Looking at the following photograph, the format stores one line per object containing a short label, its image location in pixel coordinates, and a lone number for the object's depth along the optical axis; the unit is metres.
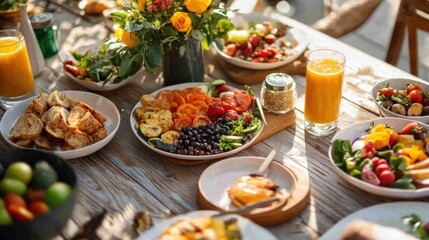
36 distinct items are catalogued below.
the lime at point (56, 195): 1.16
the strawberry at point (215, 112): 1.68
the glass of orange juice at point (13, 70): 1.78
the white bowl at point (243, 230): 1.21
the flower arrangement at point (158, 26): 1.68
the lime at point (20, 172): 1.21
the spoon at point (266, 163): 1.45
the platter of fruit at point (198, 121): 1.56
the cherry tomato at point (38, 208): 1.15
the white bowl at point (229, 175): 1.41
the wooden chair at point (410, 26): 2.43
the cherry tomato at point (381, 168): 1.35
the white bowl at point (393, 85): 1.68
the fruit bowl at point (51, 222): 1.13
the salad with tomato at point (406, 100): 1.62
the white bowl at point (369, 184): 1.32
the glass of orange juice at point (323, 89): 1.60
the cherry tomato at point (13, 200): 1.15
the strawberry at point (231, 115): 1.67
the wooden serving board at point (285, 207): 1.30
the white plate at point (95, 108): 1.57
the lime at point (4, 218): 1.12
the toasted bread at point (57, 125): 1.57
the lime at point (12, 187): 1.17
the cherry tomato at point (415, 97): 1.64
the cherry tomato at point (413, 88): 1.69
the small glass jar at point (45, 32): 2.15
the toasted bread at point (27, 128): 1.58
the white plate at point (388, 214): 1.27
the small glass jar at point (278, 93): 1.71
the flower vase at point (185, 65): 1.85
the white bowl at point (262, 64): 1.99
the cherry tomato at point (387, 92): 1.69
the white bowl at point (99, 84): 1.91
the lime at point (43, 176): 1.21
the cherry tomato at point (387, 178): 1.33
